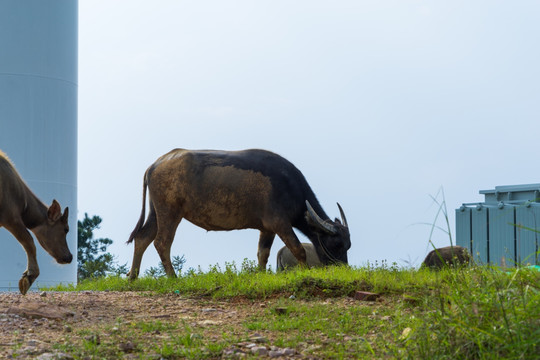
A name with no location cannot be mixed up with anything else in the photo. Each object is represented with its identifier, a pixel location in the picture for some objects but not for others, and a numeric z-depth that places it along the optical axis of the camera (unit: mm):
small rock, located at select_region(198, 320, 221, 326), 13195
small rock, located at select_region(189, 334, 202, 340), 11362
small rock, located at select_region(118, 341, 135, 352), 10797
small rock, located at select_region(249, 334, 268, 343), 11155
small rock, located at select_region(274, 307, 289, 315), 13836
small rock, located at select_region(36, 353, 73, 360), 10422
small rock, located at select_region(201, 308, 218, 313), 14949
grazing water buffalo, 21875
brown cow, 18733
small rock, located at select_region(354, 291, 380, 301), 15078
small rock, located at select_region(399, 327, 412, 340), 10114
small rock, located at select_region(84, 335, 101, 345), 11231
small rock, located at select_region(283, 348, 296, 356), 10367
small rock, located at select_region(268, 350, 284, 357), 10305
